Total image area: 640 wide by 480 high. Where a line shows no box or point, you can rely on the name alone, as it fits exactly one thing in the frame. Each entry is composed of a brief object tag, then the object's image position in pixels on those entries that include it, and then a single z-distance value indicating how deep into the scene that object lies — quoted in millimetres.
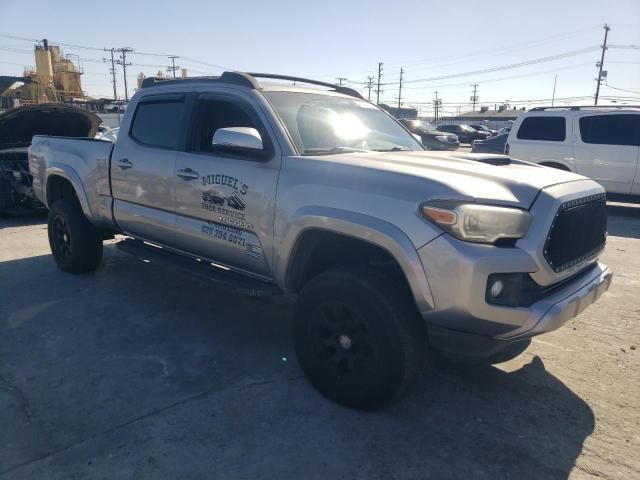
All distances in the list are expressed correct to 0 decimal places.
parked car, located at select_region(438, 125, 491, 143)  39219
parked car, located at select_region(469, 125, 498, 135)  45112
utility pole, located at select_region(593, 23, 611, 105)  67938
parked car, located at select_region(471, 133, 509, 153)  14538
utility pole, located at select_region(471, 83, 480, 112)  118562
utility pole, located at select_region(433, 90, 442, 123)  97662
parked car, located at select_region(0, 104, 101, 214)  8484
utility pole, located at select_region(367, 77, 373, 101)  97281
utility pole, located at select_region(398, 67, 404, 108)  101625
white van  9766
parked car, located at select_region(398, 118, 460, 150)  20645
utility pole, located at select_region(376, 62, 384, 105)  93250
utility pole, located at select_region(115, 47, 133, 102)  77925
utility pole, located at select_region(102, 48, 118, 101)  80544
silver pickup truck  2617
